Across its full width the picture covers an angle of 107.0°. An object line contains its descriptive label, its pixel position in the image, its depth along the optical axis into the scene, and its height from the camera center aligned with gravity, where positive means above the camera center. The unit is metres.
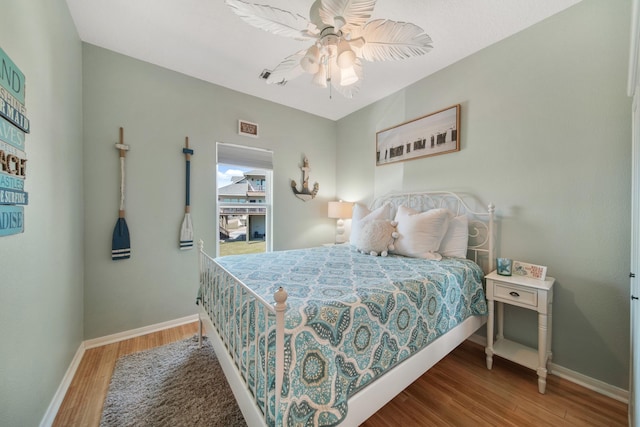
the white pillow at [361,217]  2.60 -0.08
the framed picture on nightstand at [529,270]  1.73 -0.44
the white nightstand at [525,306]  1.58 -0.68
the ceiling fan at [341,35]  1.24 +1.05
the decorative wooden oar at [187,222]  2.55 -0.15
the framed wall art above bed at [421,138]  2.39 +0.83
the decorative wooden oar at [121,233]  2.19 -0.24
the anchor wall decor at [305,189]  3.49 +0.30
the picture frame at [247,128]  2.94 +1.02
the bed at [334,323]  0.87 -0.56
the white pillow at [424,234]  2.08 -0.22
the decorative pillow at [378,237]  2.24 -0.26
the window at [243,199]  2.92 +0.13
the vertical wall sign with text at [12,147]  0.94 +0.25
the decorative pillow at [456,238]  2.11 -0.25
